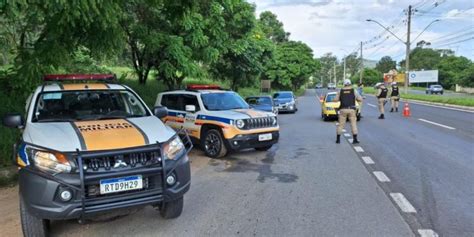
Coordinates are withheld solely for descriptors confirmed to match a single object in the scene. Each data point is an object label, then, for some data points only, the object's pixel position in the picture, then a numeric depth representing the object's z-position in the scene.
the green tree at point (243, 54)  19.11
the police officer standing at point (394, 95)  24.03
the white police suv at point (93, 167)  4.24
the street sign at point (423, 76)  90.38
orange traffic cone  21.88
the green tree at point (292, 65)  59.22
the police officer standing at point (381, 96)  20.27
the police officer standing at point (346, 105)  12.36
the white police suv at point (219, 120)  9.66
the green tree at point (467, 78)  77.38
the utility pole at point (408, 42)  40.70
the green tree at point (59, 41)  6.80
